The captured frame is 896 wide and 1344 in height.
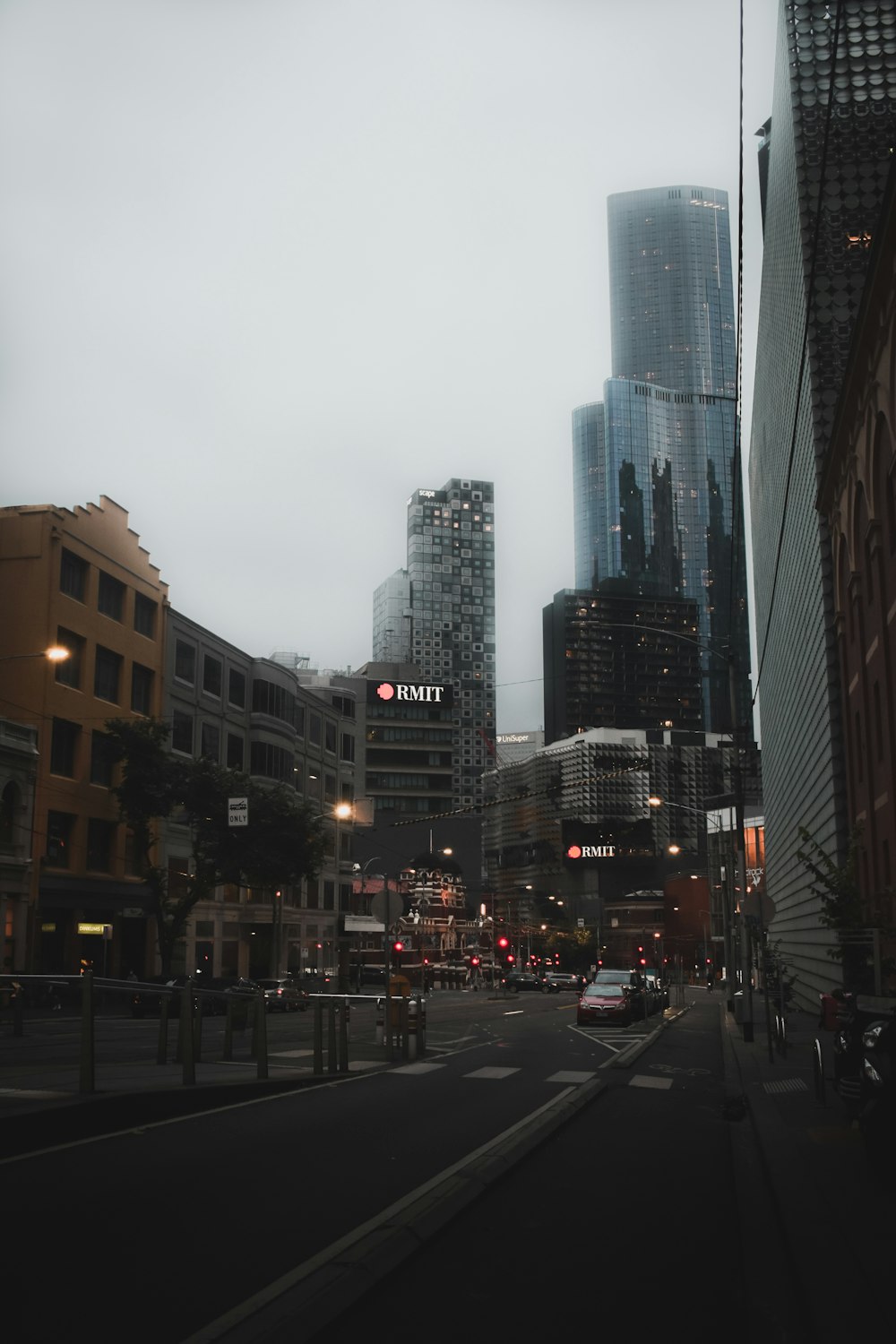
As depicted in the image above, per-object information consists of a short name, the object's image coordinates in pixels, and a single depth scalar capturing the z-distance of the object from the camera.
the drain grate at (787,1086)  18.18
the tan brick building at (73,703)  45.66
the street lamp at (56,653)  36.62
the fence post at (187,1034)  13.86
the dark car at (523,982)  79.19
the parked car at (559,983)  82.19
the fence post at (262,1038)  15.99
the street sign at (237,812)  48.69
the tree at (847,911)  25.86
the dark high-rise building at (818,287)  35.62
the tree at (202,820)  49.12
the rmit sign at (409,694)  133.62
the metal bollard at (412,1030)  23.00
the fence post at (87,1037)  11.49
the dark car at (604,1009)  36.06
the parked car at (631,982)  38.25
